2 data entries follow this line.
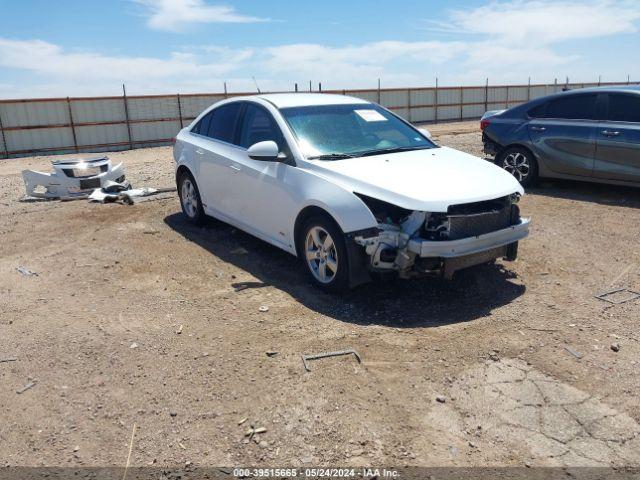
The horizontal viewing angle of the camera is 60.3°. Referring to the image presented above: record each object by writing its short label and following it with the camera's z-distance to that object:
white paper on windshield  5.70
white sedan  4.25
